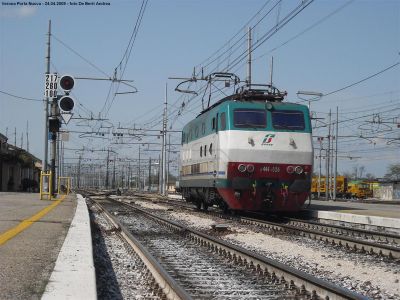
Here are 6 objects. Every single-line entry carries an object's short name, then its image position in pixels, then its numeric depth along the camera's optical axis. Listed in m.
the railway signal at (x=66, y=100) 22.92
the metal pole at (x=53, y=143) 26.05
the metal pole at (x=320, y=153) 58.74
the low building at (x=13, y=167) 53.70
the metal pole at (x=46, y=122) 26.95
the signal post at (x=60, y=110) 22.97
